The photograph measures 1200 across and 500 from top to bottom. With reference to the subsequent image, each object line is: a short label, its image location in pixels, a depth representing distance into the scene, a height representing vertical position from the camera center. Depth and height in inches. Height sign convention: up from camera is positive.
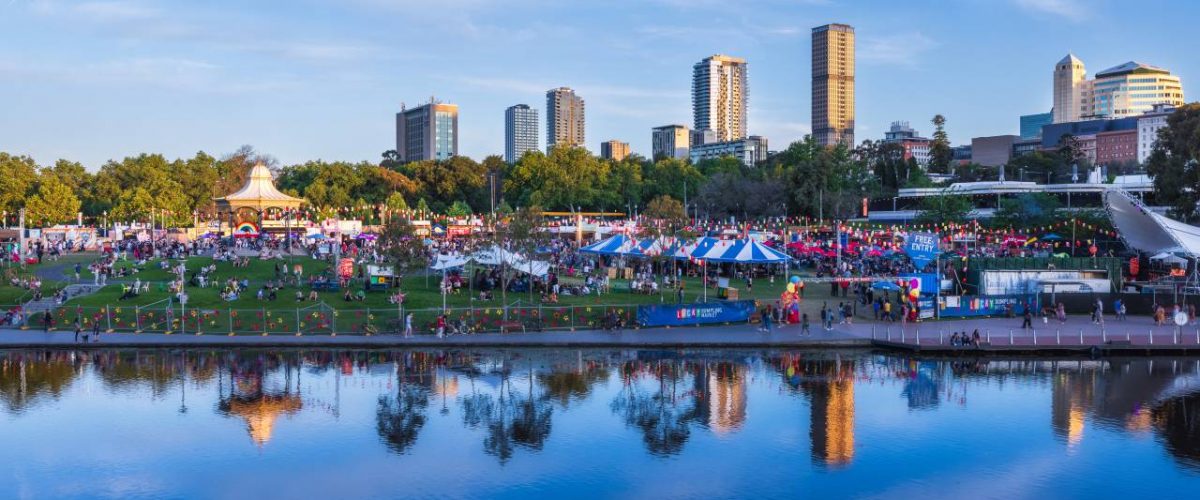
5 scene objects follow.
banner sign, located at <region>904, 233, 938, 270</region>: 1867.6 +1.3
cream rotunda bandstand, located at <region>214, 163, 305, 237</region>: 3002.0 +147.3
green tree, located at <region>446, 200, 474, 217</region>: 4192.9 +172.3
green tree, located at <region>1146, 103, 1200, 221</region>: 2356.1 +215.6
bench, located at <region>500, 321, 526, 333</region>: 1467.8 -121.2
